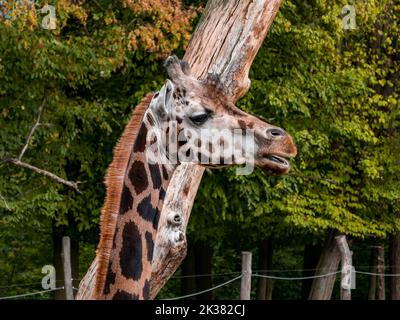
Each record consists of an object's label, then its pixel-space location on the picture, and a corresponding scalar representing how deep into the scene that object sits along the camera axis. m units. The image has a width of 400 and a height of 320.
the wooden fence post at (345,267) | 14.81
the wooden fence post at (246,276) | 13.21
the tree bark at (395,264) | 21.27
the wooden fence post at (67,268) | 12.81
